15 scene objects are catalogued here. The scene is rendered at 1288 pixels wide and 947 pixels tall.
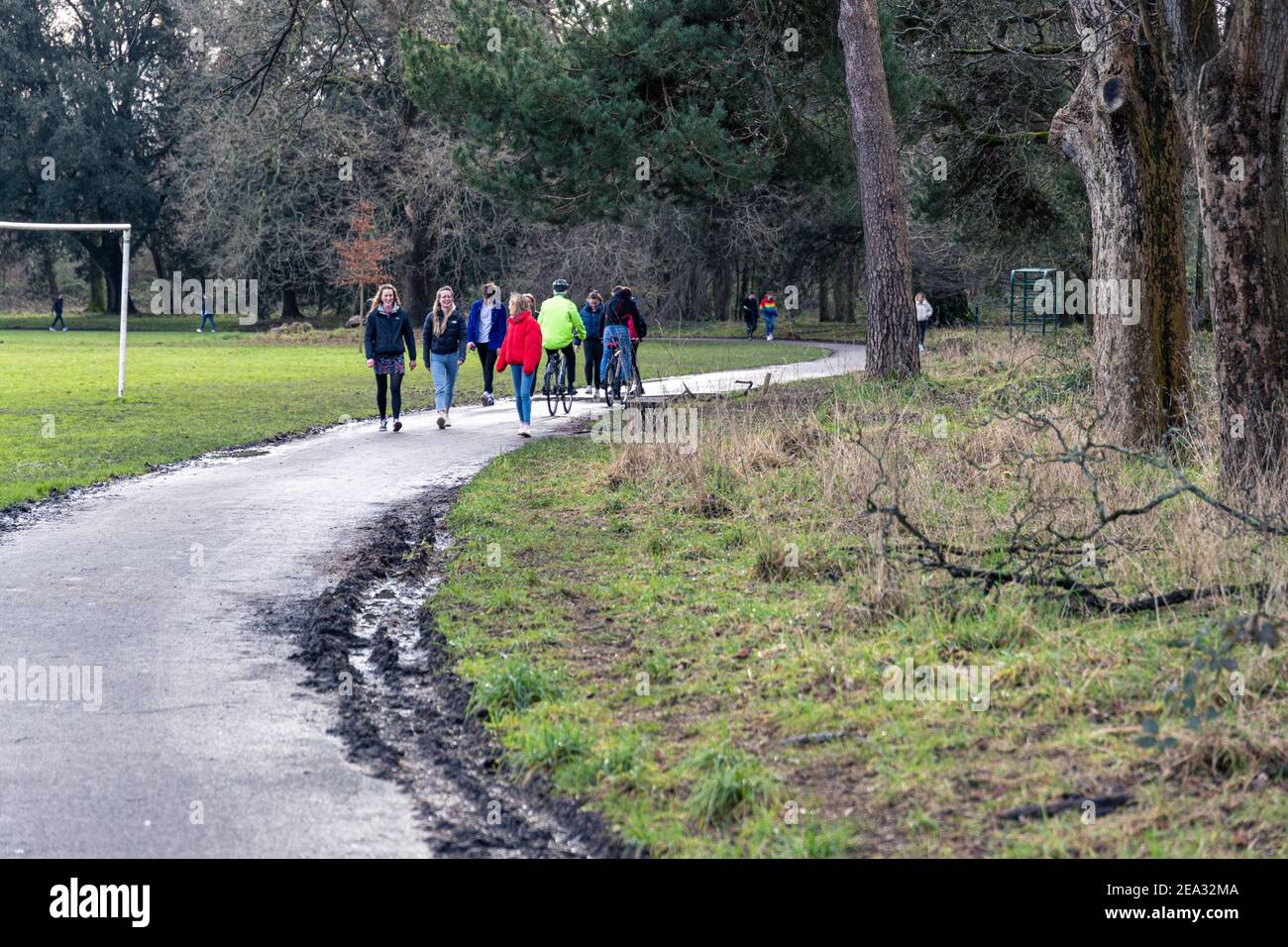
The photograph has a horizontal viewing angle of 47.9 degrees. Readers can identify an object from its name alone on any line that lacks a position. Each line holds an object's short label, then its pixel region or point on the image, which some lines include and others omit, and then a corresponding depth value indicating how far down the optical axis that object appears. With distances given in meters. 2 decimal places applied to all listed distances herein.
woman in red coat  18.52
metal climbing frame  39.66
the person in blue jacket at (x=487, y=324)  23.00
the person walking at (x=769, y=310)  51.44
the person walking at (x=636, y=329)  23.05
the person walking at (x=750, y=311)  52.47
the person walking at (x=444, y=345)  19.72
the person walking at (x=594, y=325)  25.27
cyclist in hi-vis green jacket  21.34
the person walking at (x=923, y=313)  40.22
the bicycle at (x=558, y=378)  23.00
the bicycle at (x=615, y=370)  23.23
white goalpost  21.99
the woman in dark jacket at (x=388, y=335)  19.13
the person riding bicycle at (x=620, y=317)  22.88
